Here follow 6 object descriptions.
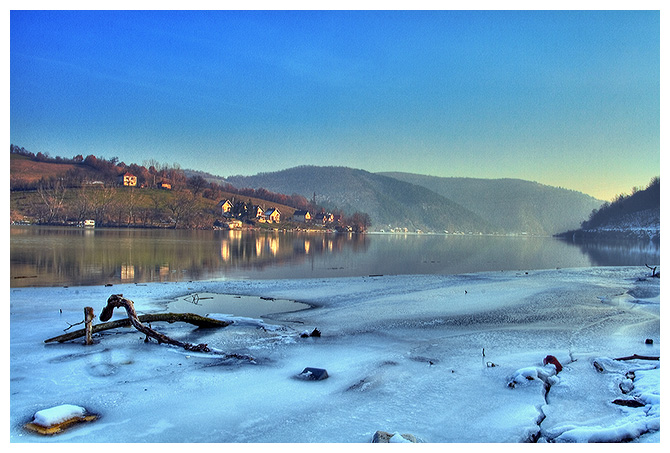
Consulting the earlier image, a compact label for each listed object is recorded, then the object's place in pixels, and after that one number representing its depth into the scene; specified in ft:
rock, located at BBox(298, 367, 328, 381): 30.01
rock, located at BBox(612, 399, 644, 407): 24.64
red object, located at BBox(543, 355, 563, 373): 31.95
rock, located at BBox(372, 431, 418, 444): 19.63
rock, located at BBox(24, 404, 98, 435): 21.25
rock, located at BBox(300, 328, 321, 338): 42.58
